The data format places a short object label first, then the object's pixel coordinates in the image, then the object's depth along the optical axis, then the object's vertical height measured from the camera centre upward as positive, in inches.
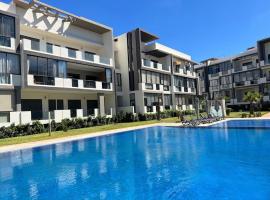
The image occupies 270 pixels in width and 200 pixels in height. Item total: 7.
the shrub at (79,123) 1012.5 -37.0
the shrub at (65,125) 927.7 -39.0
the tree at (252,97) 1378.0 +61.1
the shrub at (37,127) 862.6 -40.6
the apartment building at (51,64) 829.8 +217.7
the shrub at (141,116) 1305.4 -25.1
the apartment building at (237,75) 1781.5 +278.8
